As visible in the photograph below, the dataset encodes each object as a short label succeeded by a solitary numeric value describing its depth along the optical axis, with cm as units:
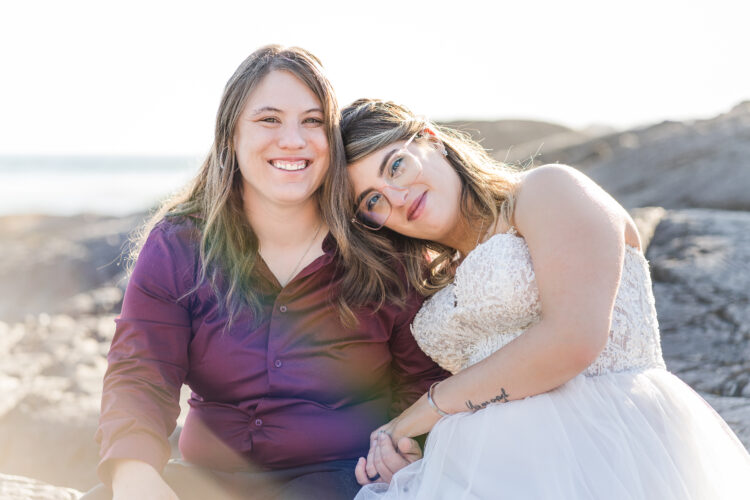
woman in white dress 204
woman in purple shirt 251
